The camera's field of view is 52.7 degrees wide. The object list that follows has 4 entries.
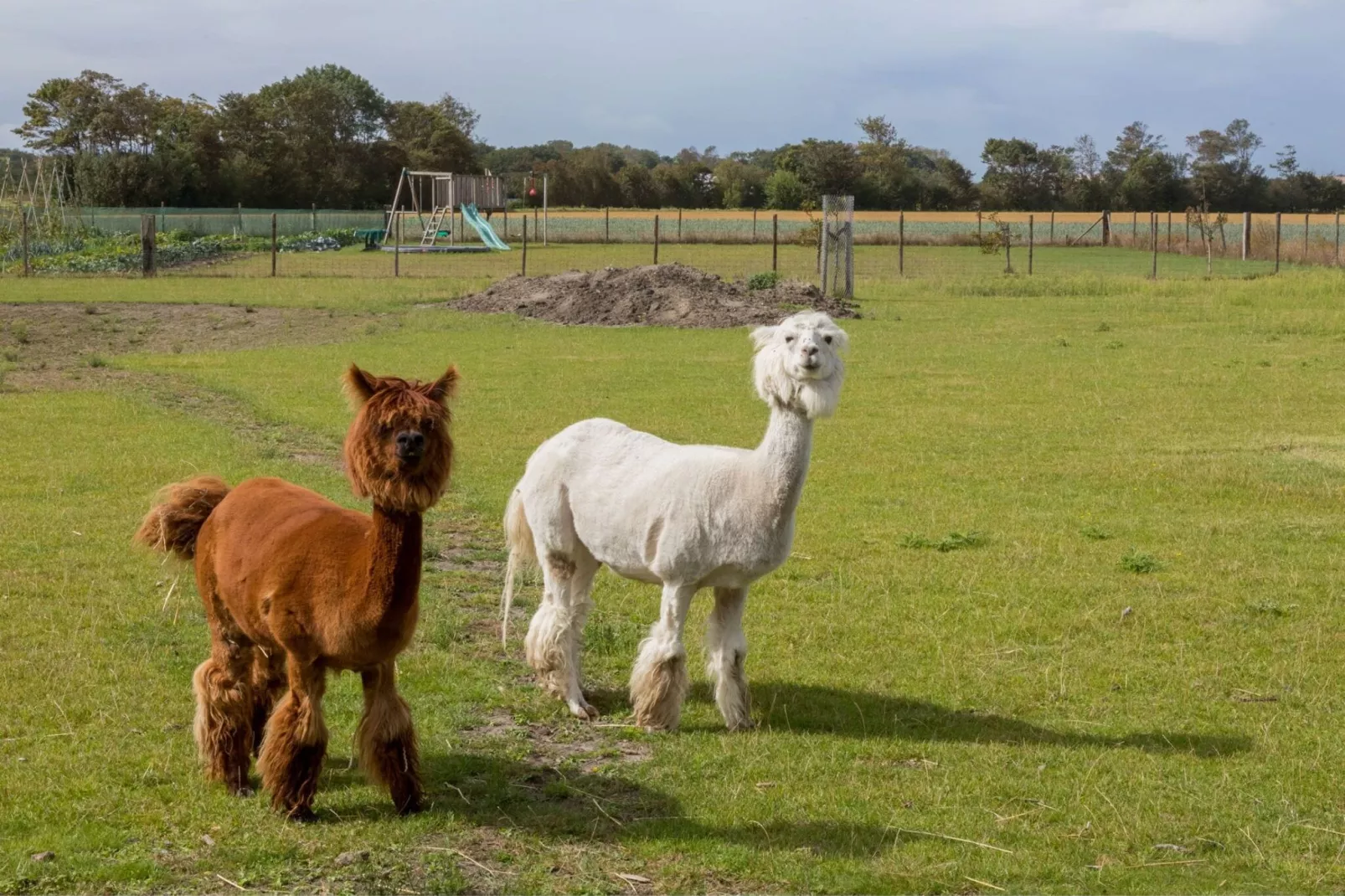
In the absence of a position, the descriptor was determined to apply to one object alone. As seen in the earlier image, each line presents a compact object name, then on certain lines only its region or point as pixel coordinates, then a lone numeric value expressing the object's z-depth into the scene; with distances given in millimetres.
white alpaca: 6738
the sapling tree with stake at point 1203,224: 45834
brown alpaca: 5230
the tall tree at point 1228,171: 106062
